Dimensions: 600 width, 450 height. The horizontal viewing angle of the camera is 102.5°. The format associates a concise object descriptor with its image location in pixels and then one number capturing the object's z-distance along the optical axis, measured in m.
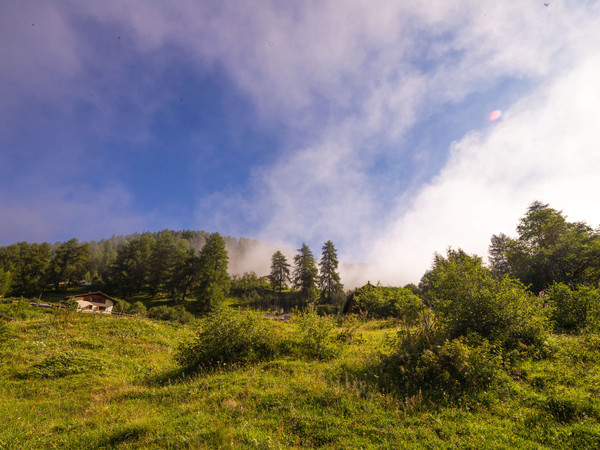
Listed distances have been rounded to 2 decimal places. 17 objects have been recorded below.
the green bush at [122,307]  42.28
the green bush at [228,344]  10.84
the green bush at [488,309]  9.12
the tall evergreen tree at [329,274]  66.50
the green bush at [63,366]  10.87
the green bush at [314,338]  11.12
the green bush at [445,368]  7.09
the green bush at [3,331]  15.20
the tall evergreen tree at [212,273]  51.60
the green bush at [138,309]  38.22
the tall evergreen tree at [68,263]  68.88
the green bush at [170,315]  34.41
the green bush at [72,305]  28.83
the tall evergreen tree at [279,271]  78.00
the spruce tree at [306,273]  66.19
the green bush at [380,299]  26.58
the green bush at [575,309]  11.07
